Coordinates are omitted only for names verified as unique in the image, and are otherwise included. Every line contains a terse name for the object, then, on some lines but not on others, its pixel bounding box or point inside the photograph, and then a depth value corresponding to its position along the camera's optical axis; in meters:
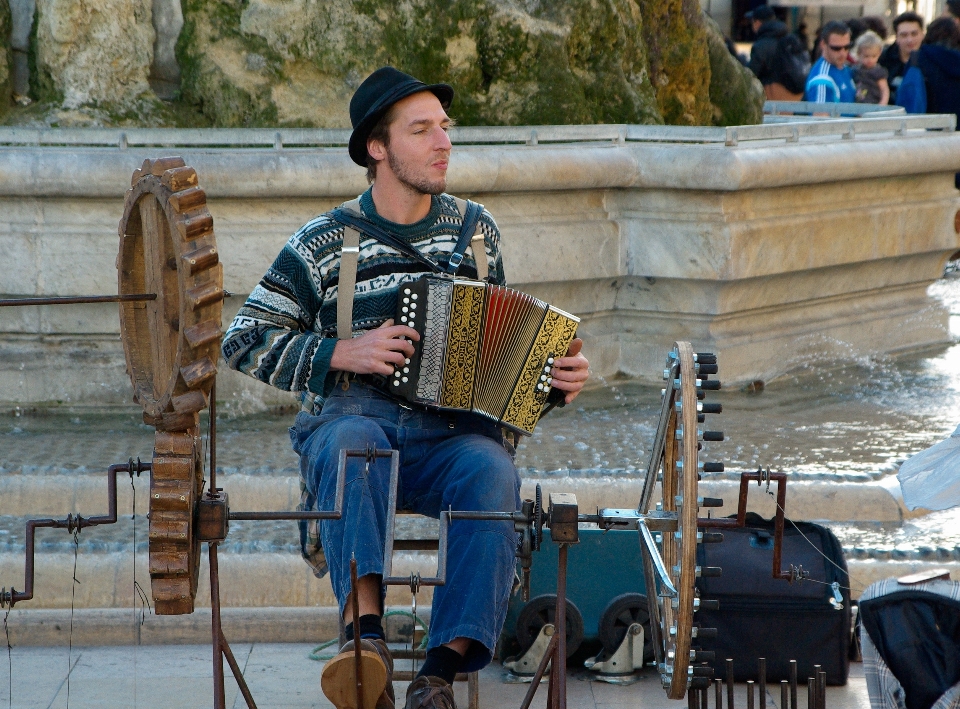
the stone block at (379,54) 11.66
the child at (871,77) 20.03
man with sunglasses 17.97
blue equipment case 6.88
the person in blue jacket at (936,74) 18.72
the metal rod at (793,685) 5.68
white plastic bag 6.06
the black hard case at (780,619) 6.57
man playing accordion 5.50
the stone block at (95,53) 11.49
